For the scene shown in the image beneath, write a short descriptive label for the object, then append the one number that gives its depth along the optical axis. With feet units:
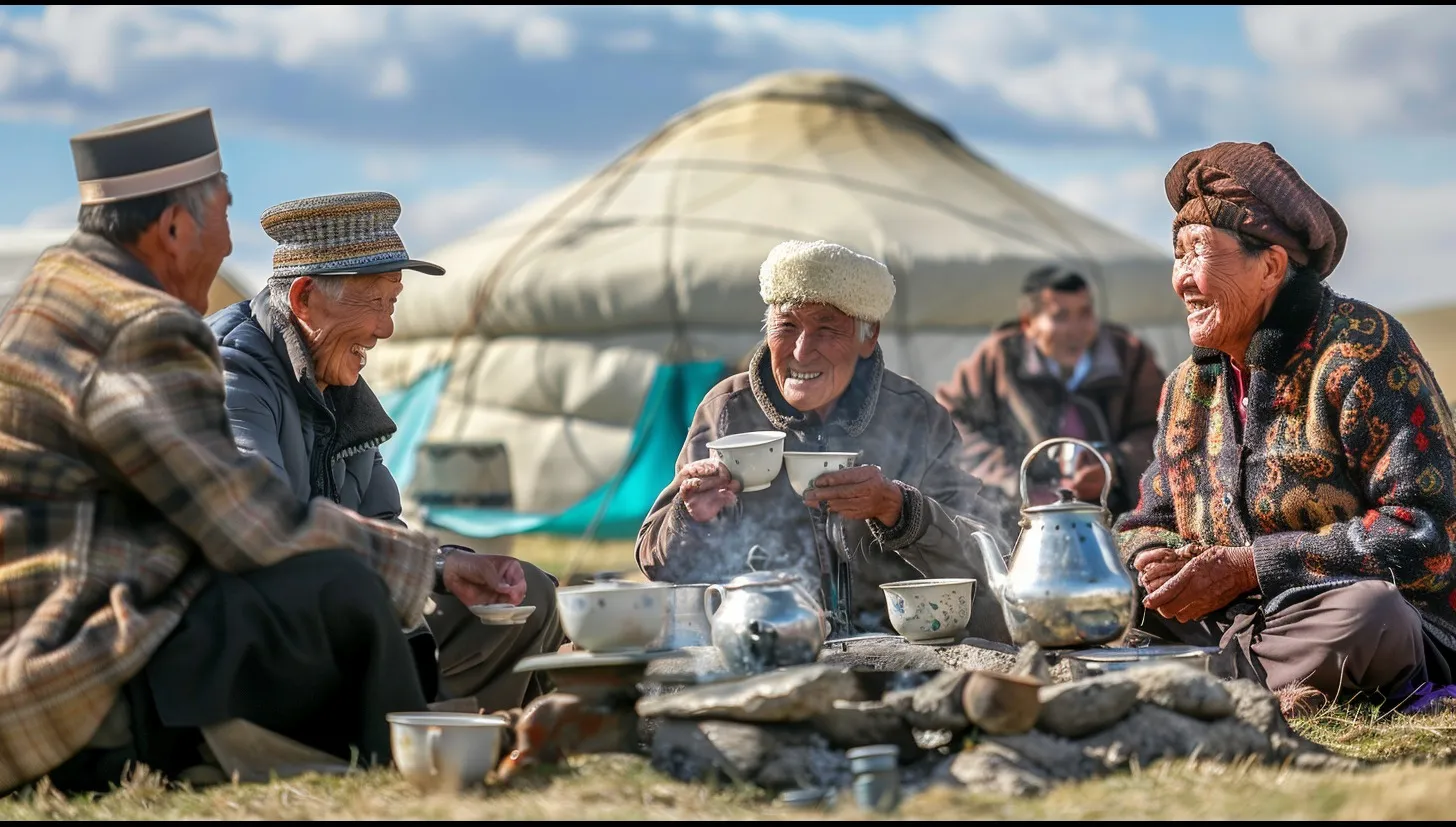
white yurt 40.55
